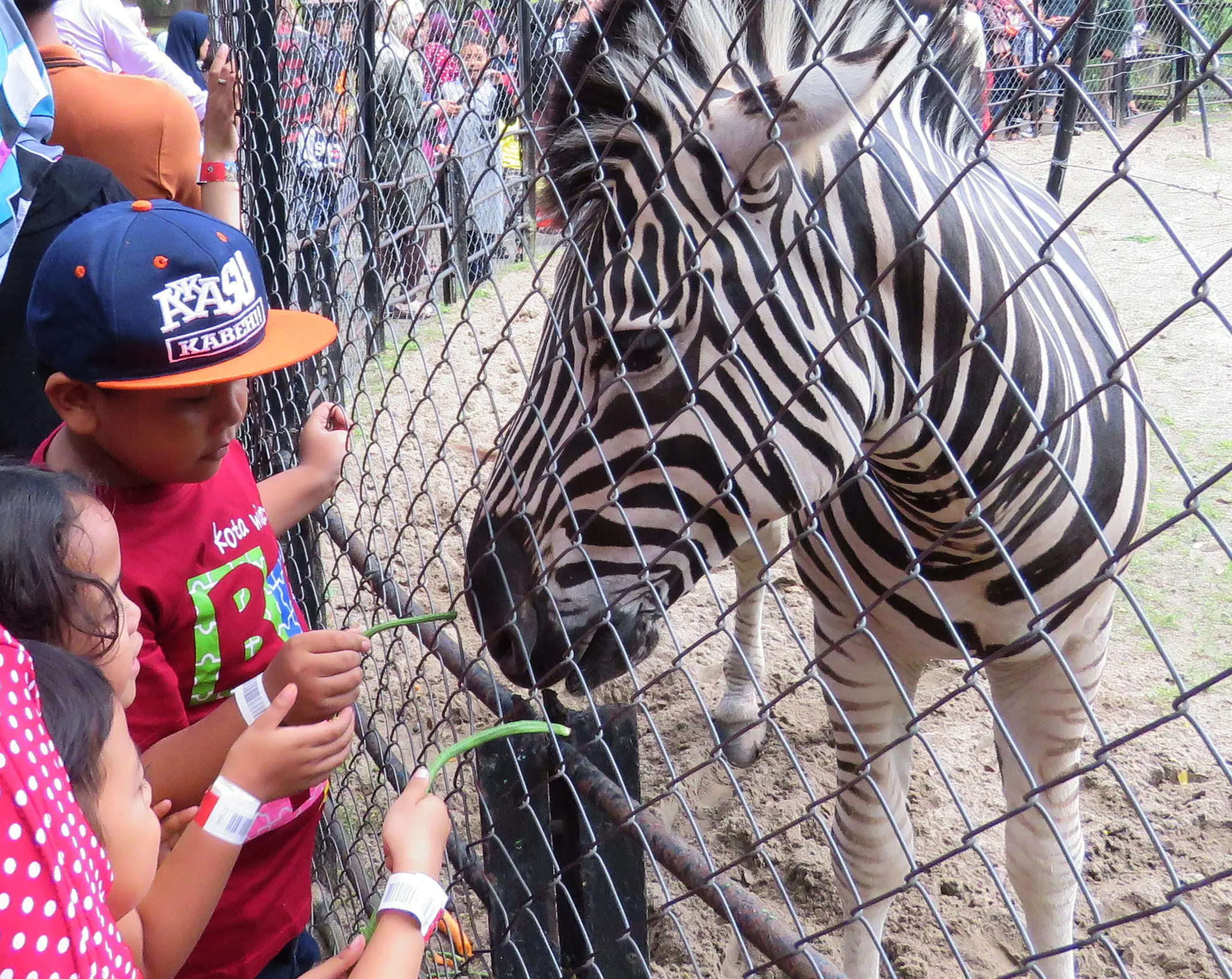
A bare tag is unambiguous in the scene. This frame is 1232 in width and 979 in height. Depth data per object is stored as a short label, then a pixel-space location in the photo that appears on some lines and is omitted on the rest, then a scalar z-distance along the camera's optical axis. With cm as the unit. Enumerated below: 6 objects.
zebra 163
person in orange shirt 275
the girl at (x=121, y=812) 113
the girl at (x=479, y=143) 676
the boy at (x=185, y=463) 168
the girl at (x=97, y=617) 133
